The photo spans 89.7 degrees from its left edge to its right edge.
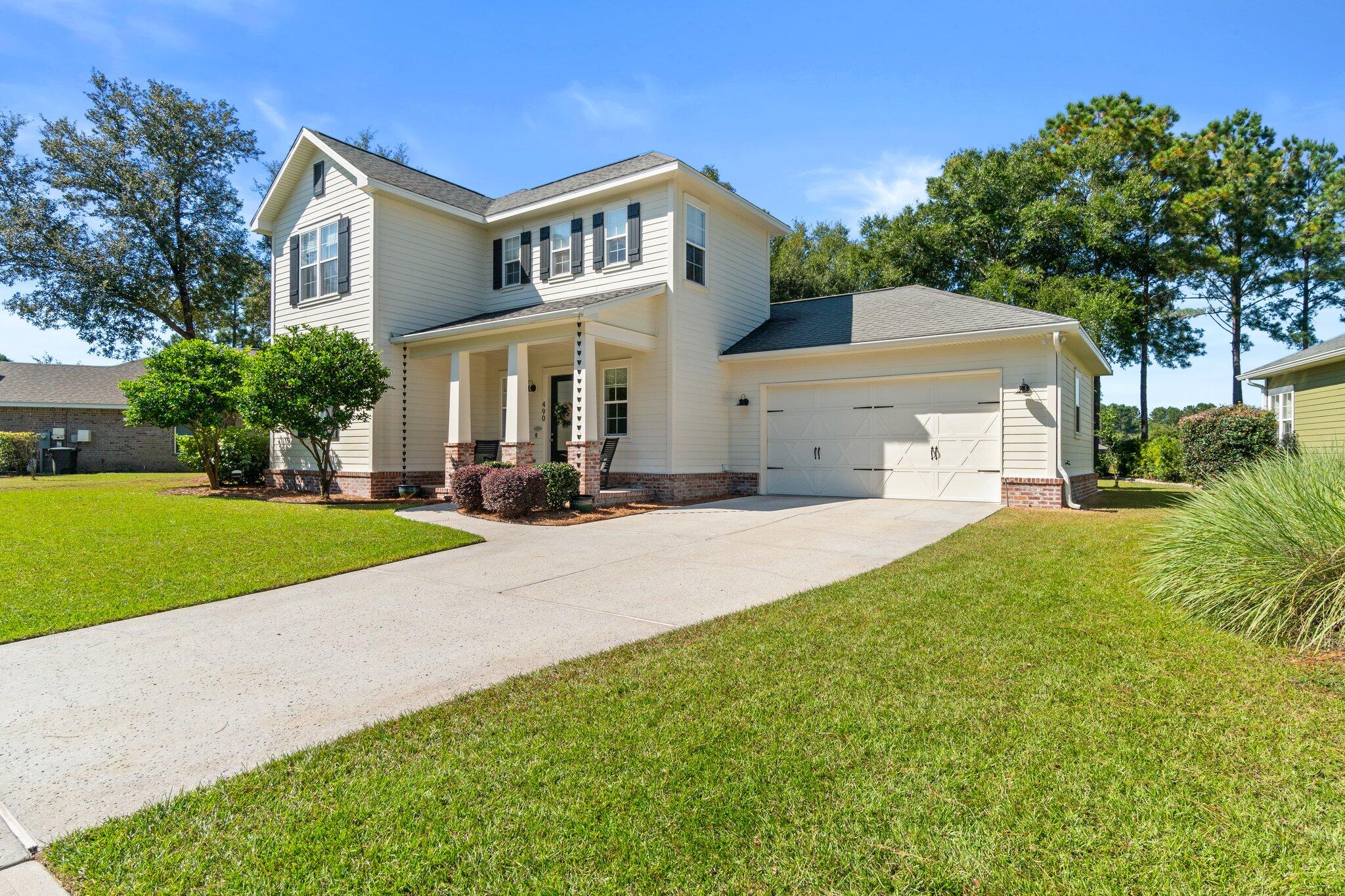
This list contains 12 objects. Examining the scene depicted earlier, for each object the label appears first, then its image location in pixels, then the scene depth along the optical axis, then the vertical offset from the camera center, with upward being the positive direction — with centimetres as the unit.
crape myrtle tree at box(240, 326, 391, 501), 1134 +116
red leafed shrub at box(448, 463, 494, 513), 1031 -54
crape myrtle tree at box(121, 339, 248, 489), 1295 +122
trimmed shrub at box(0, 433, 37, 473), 2092 -1
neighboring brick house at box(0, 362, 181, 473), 2305 +123
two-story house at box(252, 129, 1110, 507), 1147 +187
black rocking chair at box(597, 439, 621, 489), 1258 -11
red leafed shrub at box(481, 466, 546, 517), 976 -59
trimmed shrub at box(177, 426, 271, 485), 1494 -11
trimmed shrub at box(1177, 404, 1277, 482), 1199 +21
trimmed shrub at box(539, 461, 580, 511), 1035 -52
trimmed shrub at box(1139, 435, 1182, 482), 1842 -26
